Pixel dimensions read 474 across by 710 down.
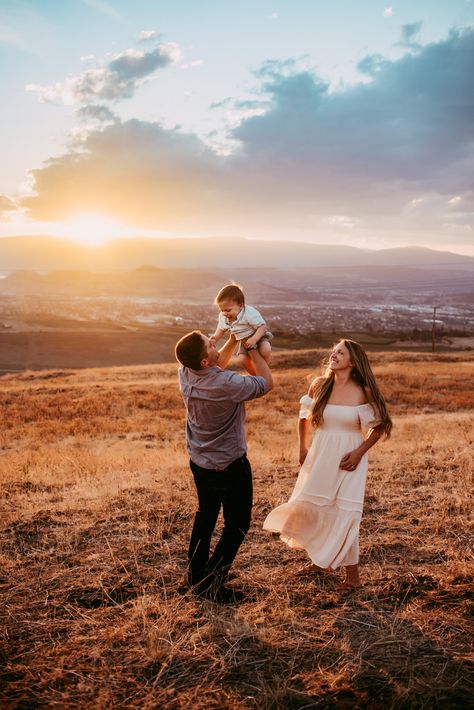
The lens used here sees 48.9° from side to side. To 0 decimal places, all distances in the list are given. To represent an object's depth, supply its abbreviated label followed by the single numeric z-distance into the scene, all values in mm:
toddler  3975
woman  4160
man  3746
